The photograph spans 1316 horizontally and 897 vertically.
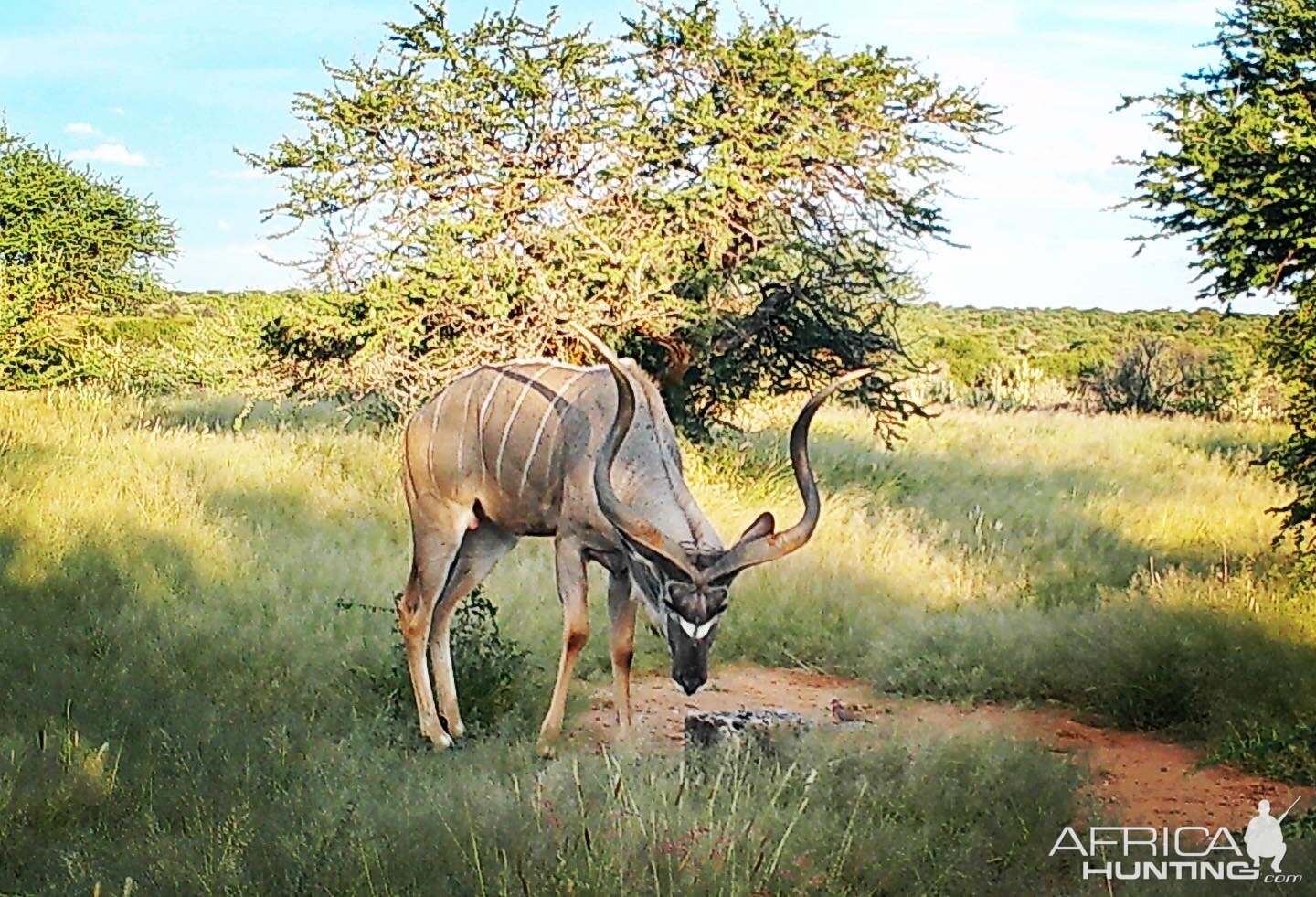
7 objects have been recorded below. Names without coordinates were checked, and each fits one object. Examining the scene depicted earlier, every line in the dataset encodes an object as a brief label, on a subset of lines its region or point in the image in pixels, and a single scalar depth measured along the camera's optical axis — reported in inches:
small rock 255.8
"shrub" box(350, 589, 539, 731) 291.0
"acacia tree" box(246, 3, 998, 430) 566.3
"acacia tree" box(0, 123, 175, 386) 785.6
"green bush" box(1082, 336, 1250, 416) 1208.8
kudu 226.1
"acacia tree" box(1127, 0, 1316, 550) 422.9
